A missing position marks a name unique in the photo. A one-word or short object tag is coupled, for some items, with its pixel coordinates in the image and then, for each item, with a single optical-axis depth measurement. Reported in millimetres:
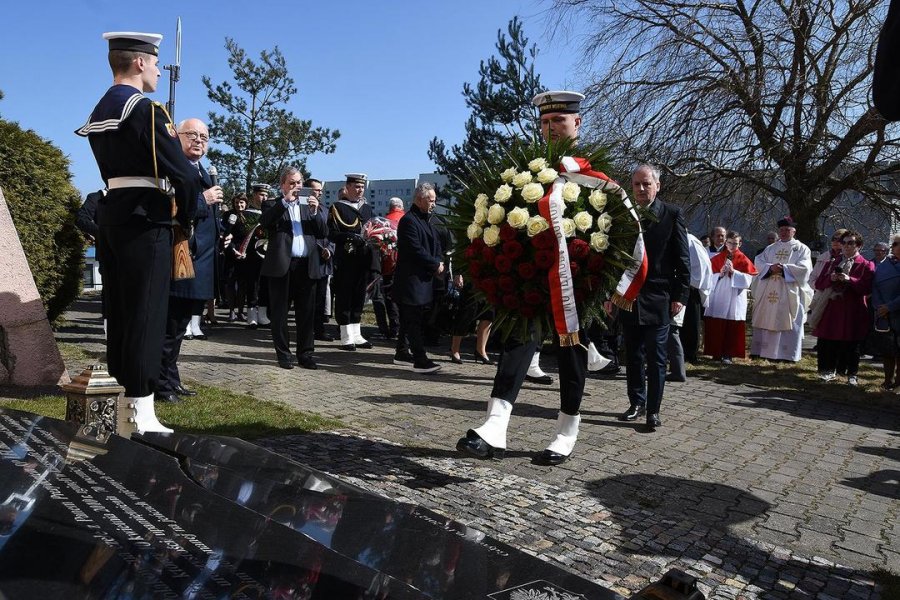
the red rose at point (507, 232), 4484
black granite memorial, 1465
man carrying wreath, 4402
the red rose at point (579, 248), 4434
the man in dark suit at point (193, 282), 5859
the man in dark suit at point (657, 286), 6195
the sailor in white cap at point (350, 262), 10617
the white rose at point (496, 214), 4504
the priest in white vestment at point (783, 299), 11273
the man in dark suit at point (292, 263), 8164
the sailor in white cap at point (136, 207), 4457
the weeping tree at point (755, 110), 13656
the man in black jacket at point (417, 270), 8719
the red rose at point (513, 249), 4449
